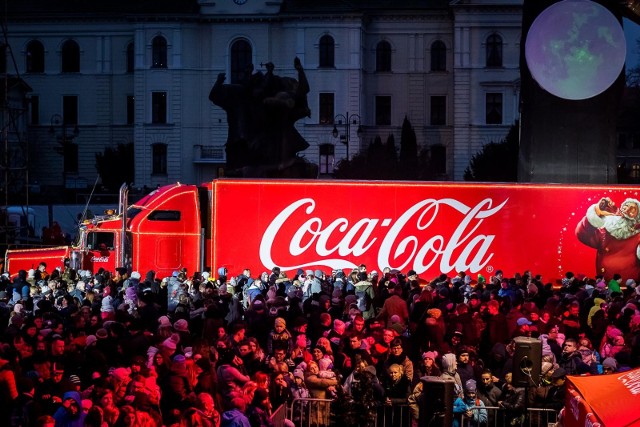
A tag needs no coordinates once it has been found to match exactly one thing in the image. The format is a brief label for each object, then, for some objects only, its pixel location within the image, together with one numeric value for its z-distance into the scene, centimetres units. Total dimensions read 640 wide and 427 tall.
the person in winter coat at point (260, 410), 1301
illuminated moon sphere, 2980
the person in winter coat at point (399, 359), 1577
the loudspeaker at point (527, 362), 1487
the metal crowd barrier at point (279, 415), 1365
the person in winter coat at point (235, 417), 1227
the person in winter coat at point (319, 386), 1524
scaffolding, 3697
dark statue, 3481
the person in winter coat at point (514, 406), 1499
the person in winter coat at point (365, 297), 2278
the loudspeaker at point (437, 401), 1299
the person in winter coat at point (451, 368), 1529
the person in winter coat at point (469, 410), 1466
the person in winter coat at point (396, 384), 1561
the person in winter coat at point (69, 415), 1219
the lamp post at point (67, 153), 8088
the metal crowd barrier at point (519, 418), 1481
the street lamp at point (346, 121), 7435
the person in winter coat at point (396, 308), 2089
